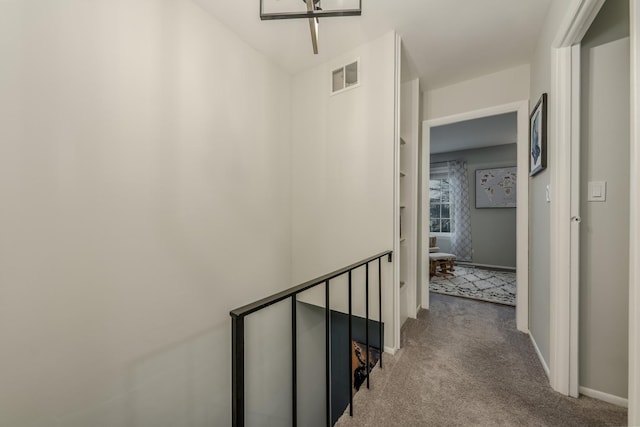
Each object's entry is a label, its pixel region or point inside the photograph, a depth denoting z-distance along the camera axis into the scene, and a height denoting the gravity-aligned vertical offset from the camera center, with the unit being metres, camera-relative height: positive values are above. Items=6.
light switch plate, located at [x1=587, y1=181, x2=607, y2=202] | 1.38 +0.09
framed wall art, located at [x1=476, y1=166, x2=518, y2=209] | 4.72 +0.40
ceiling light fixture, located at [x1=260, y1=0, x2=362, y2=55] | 1.04 +0.81
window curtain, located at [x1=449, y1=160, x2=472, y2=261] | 5.11 -0.06
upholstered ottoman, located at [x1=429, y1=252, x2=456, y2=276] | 4.22 -0.91
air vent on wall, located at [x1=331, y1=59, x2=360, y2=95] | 2.17 +1.17
